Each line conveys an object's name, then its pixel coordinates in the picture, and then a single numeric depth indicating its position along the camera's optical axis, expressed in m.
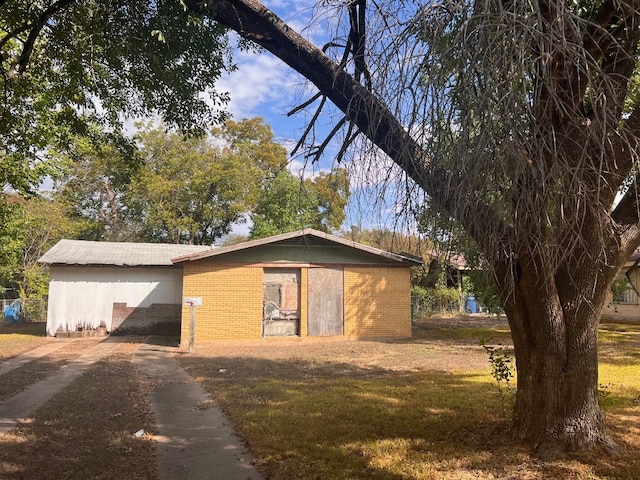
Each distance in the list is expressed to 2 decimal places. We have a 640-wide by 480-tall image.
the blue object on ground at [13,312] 25.70
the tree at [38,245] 31.66
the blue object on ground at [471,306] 32.12
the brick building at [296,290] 16.61
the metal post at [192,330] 14.74
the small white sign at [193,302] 14.41
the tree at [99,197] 37.59
